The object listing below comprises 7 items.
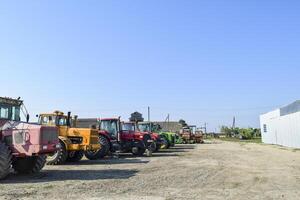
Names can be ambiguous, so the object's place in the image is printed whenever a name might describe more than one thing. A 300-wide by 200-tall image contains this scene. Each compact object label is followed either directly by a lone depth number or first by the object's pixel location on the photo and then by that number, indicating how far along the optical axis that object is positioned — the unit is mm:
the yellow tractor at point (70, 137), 12234
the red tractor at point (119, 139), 14330
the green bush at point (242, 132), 55713
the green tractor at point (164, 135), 21575
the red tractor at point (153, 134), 19130
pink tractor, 8187
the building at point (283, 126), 26175
